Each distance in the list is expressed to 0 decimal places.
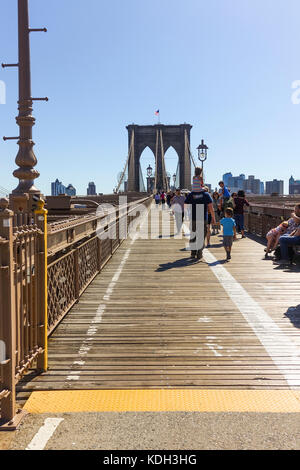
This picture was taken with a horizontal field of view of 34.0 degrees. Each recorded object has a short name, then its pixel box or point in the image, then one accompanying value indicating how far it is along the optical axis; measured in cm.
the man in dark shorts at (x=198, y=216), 1078
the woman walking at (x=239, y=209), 1559
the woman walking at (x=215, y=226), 1846
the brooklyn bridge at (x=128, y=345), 318
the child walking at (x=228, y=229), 1084
